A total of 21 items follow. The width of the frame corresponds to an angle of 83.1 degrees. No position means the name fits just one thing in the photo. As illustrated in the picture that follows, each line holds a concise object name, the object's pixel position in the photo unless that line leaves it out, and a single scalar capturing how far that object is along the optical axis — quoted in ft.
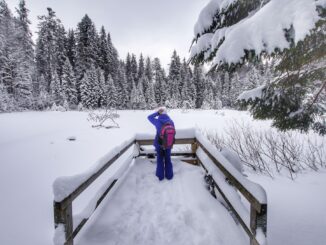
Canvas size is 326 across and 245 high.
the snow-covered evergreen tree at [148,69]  179.42
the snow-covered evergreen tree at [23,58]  79.20
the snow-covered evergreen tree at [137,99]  132.46
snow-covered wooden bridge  5.95
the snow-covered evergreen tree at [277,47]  5.51
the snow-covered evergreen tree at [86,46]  118.83
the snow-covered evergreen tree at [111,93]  116.44
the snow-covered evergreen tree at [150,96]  137.41
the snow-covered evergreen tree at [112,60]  140.46
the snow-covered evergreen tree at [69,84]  101.96
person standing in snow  13.10
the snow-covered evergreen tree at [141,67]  176.76
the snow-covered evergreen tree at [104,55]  137.80
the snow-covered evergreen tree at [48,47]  118.83
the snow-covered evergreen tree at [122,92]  131.64
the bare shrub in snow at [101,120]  43.52
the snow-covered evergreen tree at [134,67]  173.08
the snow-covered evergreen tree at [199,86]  153.28
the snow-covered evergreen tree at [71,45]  134.51
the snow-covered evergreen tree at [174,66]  158.20
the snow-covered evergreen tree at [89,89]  104.77
